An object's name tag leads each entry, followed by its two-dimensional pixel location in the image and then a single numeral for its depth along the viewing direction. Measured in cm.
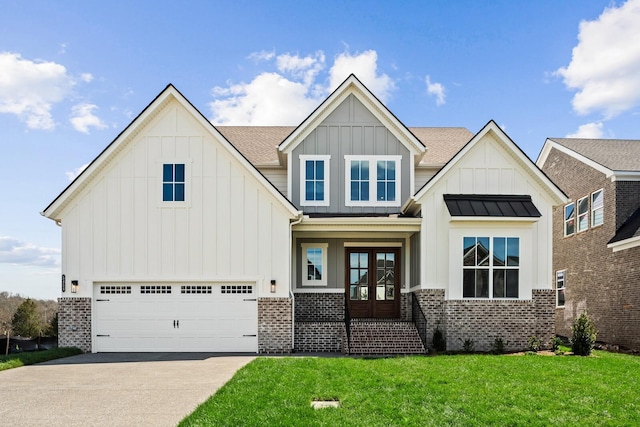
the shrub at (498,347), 1463
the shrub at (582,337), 1383
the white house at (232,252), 1522
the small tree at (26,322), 4412
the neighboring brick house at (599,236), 1791
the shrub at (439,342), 1488
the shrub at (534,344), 1470
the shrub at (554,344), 1481
